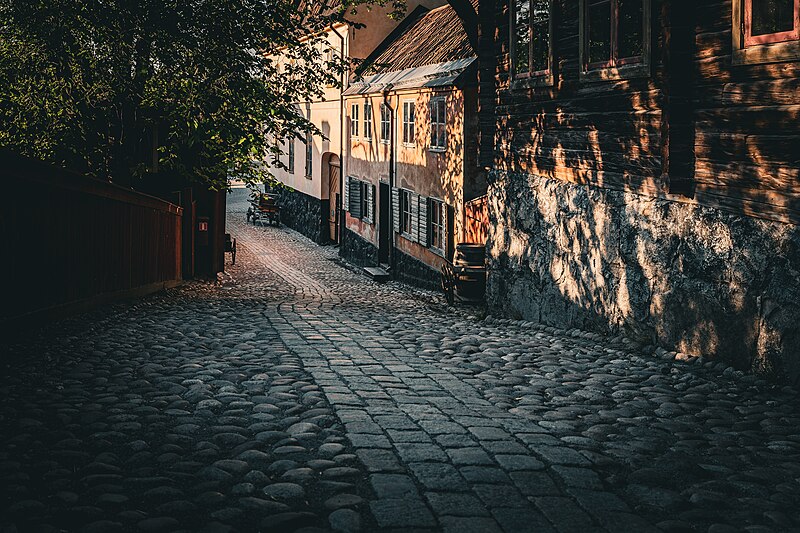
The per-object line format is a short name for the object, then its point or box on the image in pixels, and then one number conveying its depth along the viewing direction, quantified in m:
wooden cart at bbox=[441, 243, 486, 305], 15.83
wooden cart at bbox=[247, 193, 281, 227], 40.84
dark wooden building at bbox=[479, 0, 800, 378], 6.89
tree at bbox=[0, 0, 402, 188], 13.54
